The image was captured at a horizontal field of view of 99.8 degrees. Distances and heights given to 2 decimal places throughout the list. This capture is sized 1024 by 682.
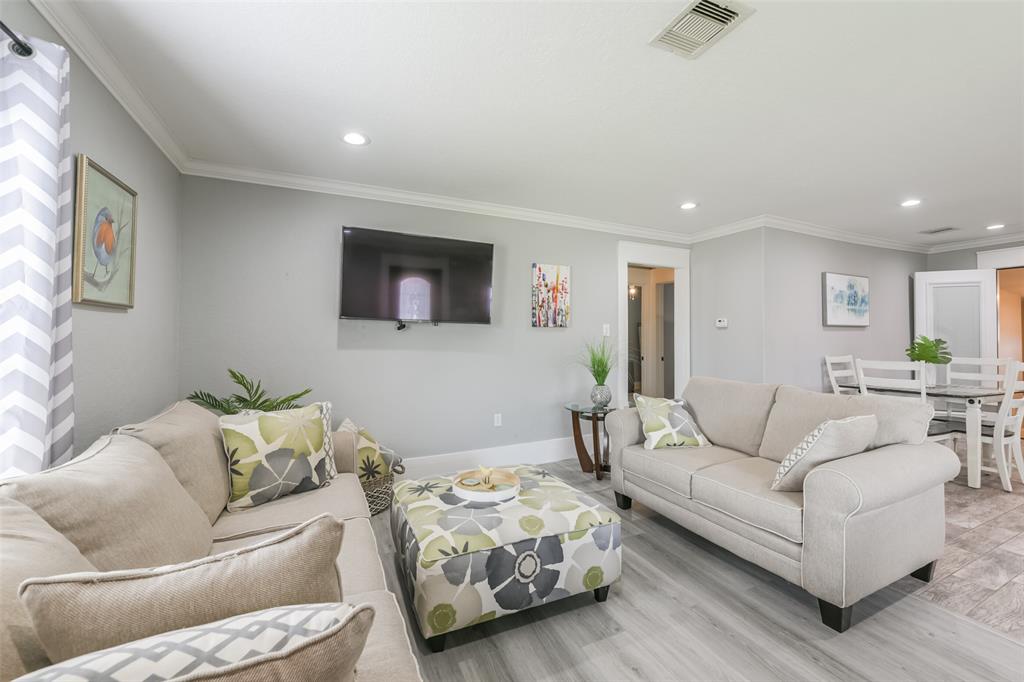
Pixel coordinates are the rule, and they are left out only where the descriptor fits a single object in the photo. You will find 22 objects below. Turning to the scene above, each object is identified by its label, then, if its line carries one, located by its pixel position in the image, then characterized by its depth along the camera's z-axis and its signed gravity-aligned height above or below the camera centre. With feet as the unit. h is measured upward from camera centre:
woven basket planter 9.79 -3.29
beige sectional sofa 2.59 -1.47
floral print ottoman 5.42 -2.74
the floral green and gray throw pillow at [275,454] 6.44 -1.64
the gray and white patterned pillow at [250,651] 1.73 -1.30
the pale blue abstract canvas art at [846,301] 15.80 +1.96
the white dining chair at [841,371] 14.87 -0.66
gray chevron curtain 4.40 +1.05
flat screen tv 10.98 +1.94
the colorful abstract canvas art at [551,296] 13.87 +1.78
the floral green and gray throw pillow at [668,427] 9.41 -1.68
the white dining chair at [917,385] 11.73 -0.94
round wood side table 12.39 -2.46
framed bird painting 5.82 +1.64
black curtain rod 4.40 +3.09
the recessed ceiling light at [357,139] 8.70 +4.31
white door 16.28 +1.70
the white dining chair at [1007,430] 11.12 -2.03
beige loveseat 5.77 -2.27
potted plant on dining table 12.75 -0.04
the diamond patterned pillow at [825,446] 6.46 -1.44
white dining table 11.19 -1.71
